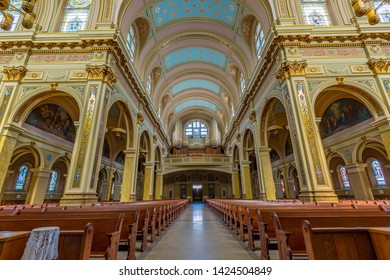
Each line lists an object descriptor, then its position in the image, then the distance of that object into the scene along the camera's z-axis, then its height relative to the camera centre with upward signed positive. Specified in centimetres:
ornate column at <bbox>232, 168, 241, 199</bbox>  1825 +131
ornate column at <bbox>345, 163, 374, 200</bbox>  926 +59
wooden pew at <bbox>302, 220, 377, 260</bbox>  166 -45
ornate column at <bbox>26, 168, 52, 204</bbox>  950 +67
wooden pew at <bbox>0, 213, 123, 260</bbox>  223 -34
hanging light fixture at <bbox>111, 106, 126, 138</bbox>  852 +305
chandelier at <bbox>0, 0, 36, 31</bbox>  381 +395
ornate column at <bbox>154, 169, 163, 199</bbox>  1869 +138
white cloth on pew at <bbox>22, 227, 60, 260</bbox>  139 -36
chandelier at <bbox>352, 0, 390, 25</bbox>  398 +396
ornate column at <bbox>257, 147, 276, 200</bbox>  1008 +131
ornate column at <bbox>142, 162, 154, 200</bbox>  1452 +130
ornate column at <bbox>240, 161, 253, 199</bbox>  1445 +133
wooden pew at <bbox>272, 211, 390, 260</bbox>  222 -35
